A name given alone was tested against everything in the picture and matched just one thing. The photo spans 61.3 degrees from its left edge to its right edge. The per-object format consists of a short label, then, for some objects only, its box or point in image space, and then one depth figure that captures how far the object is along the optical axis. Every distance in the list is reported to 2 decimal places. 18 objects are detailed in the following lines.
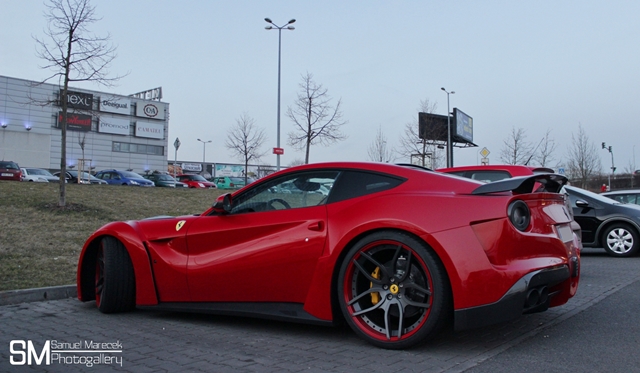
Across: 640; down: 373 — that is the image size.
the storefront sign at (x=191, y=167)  80.69
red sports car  3.49
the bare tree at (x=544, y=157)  37.47
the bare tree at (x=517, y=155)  37.25
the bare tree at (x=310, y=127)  25.67
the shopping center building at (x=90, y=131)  56.41
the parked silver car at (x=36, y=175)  31.70
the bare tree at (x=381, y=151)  36.85
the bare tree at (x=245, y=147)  40.03
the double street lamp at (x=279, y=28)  26.76
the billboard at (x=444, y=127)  37.31
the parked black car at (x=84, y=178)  30.42
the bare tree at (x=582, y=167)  40.97
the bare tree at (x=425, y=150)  36.11
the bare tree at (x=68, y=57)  13.60
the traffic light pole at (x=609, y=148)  48.29
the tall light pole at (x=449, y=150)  38.65
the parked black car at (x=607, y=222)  9.98
